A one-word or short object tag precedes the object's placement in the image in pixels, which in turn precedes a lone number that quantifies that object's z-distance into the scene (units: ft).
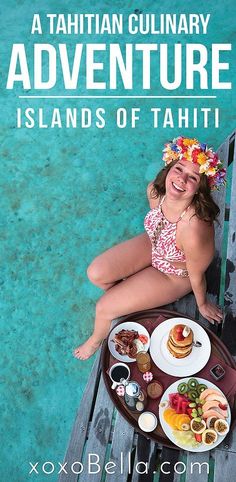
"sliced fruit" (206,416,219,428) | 7.98
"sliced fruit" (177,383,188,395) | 8.25
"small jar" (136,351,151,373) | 8.48
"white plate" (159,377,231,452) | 7.95
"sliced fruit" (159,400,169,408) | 8.21
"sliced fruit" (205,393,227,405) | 8.11
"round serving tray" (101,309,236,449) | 8.14
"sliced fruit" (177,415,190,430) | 7.99
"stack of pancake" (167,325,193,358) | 8.46
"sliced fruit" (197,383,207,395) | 8.28
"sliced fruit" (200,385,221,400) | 8.20
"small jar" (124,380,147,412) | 8.18
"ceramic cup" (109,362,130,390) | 8.41
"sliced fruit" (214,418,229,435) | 7.95
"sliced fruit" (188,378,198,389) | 8.29
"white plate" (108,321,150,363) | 8.56
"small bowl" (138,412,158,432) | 8.11
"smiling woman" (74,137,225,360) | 8.42
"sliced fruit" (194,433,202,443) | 7.95
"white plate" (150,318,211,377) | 8.50
